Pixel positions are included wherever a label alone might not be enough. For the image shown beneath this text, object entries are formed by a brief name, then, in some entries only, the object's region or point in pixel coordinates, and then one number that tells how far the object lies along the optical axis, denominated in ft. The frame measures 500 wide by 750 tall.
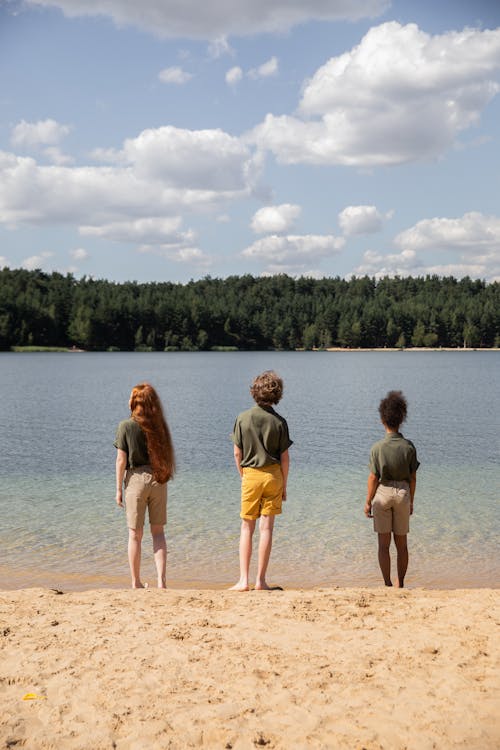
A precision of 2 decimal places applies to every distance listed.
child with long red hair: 24.07
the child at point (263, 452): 23.82
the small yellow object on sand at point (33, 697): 15.57
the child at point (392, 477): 24.32
